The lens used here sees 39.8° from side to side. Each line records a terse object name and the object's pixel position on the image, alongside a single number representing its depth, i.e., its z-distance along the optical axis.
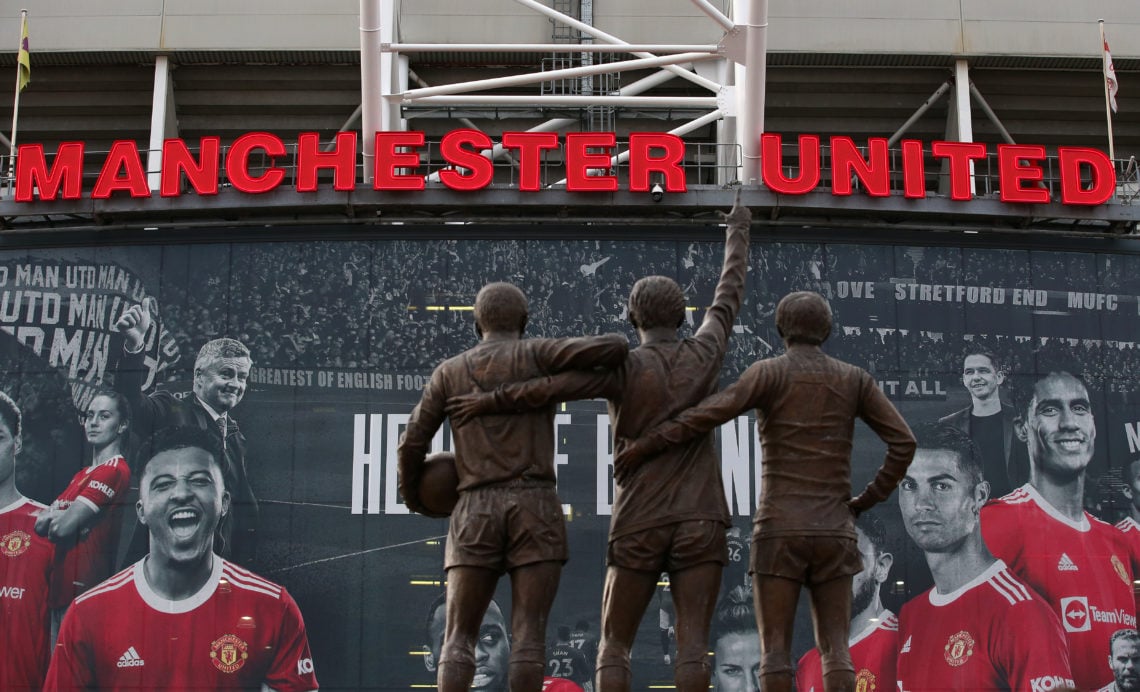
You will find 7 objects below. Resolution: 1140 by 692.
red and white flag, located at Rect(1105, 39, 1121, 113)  28.97
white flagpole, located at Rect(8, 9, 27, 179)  29.05
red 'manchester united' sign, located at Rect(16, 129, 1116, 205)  27.97
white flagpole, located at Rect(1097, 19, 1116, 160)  28.84
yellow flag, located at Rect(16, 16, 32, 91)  28.77
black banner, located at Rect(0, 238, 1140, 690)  27.14
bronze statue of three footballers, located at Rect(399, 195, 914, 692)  10.42
